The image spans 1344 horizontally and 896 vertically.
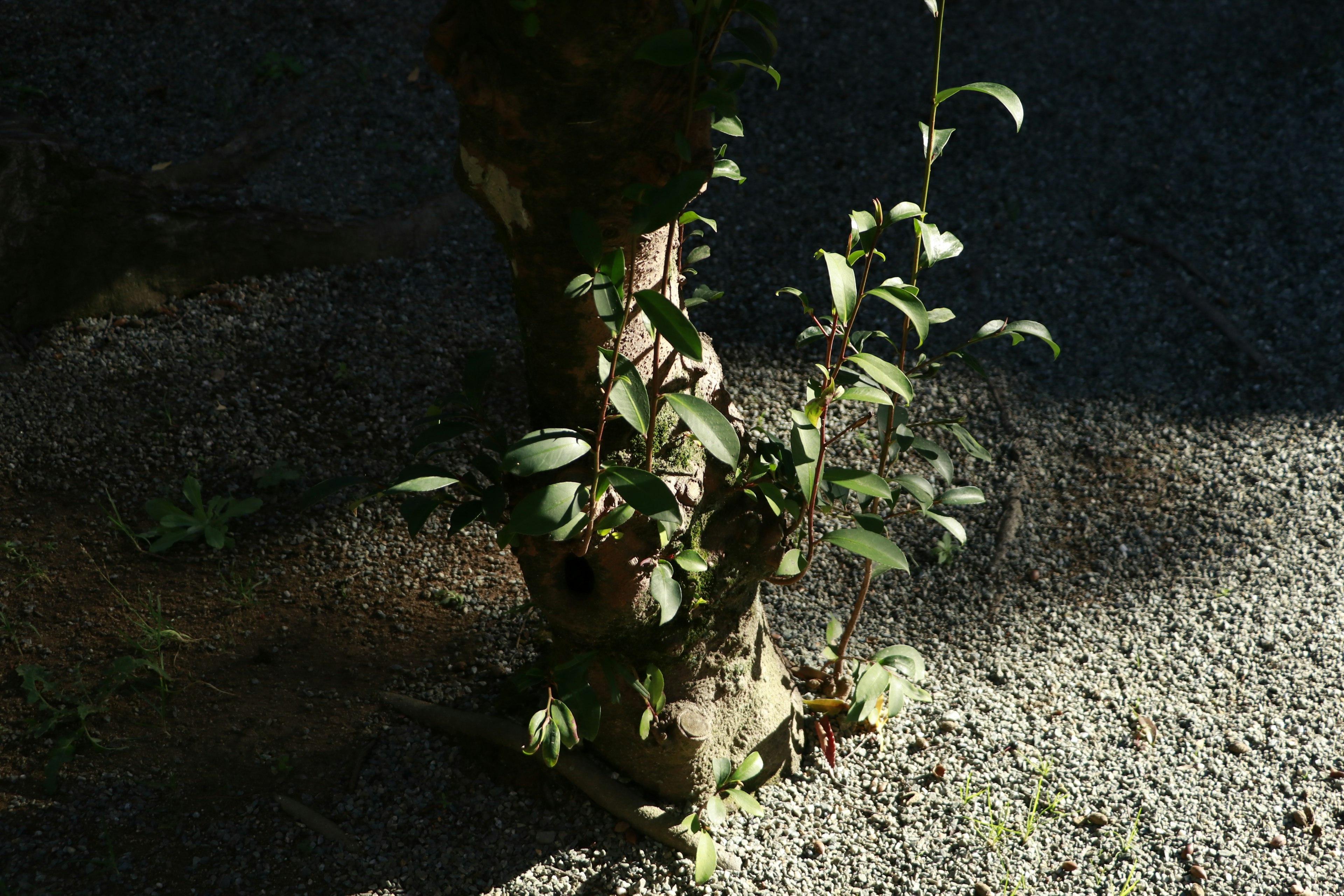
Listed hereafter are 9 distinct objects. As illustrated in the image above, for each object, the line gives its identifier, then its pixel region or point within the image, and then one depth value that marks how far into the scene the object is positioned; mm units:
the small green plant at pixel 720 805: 1689
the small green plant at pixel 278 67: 3924
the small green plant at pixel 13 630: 2141
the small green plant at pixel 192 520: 2406
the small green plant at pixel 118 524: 2393
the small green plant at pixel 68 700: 1936
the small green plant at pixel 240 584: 2299
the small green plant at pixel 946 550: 2559
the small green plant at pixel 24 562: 2289
